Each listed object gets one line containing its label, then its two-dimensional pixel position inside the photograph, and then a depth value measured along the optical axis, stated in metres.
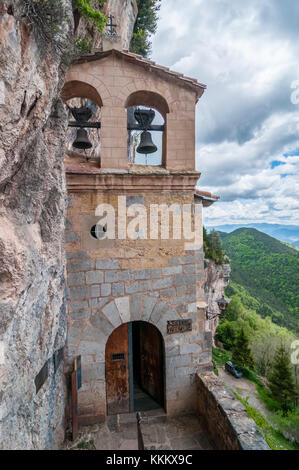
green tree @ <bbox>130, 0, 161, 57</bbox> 9.93
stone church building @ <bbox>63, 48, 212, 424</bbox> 4.21
